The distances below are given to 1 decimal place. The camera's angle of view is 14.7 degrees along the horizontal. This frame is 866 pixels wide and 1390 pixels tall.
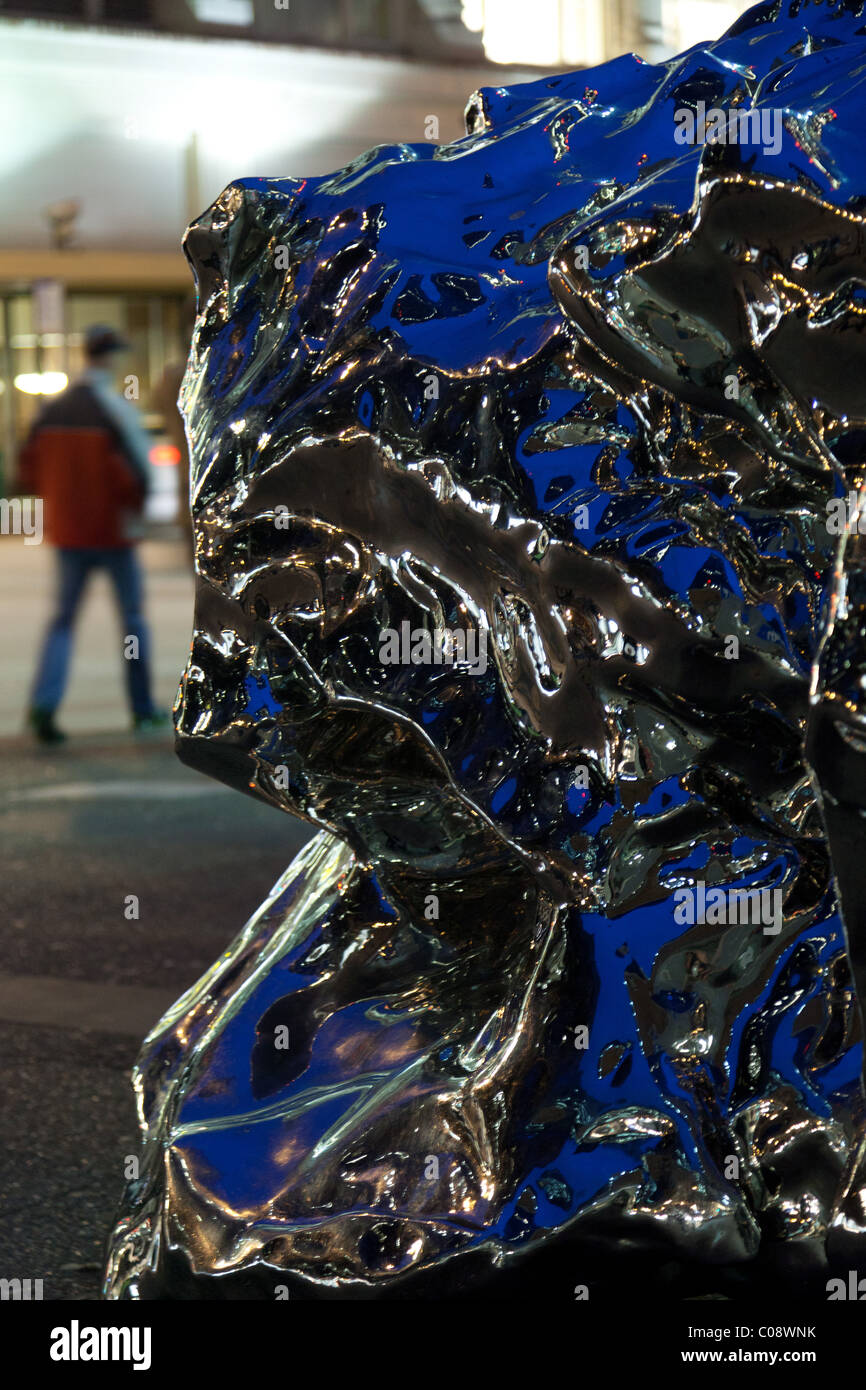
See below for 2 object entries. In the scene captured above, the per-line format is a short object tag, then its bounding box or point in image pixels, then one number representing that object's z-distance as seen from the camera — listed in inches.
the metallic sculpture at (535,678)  157.8
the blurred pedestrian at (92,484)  523.2
